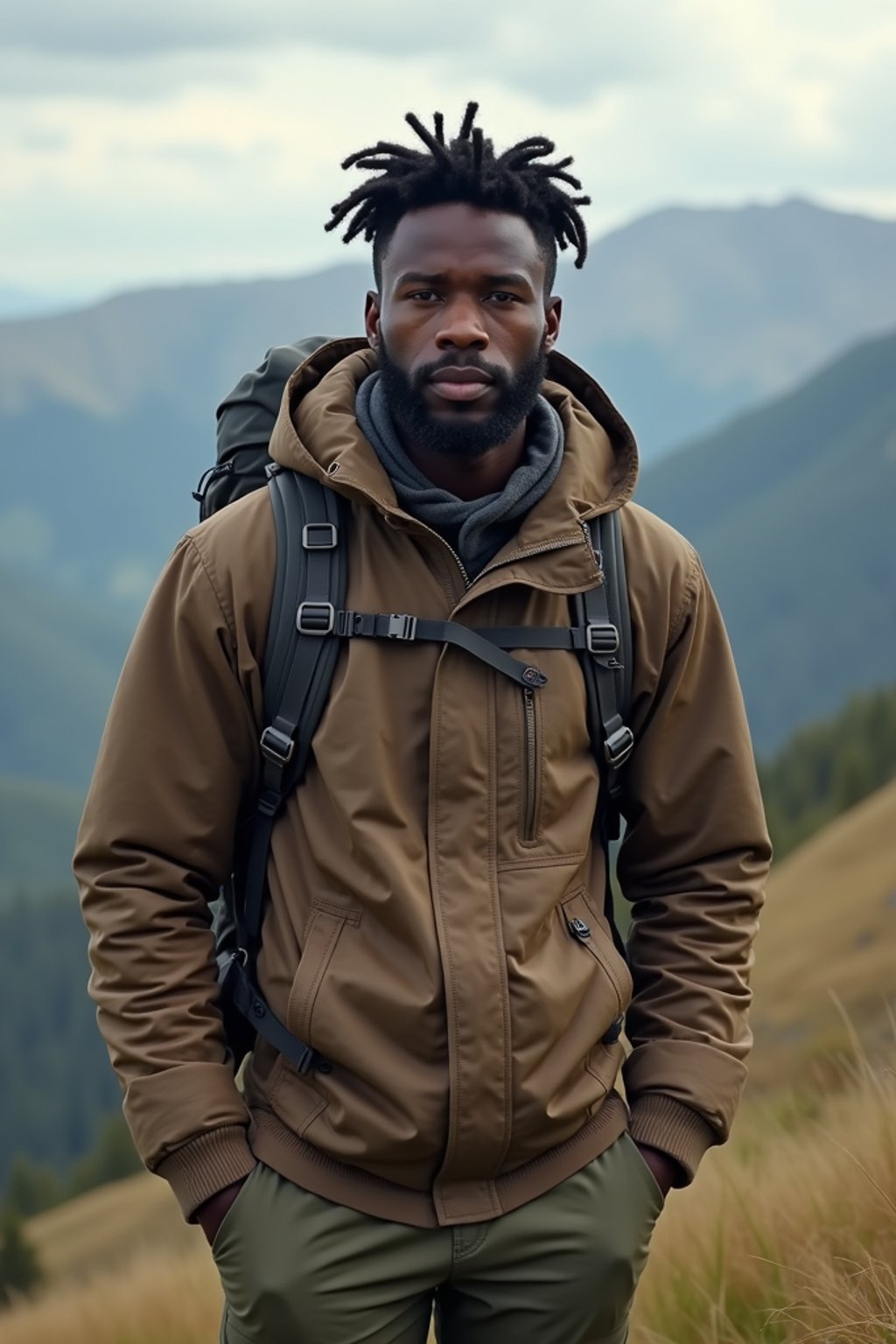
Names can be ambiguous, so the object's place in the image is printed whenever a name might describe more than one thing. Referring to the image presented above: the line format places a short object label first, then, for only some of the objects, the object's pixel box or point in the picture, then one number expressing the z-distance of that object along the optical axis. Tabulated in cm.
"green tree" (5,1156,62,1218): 5253
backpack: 295
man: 287
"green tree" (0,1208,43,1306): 3170
